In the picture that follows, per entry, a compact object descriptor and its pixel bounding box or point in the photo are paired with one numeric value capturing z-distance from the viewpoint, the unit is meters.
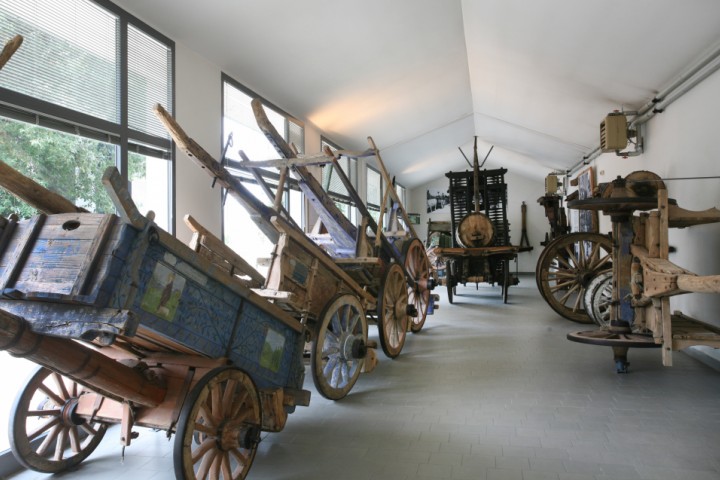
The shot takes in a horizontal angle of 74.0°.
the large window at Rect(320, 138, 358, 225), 8.08
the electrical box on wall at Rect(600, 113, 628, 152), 5.47
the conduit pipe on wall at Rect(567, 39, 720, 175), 3.83
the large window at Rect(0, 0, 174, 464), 2.78
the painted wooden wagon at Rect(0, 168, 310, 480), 1.60
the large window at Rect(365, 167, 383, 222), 11.13
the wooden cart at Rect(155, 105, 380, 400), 2.84
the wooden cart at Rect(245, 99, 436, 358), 3.48
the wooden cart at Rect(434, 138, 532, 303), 8.16
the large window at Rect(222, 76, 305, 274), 4.98
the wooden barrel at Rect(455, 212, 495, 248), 8.17
